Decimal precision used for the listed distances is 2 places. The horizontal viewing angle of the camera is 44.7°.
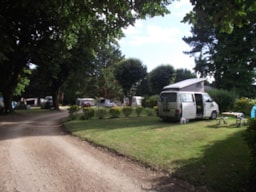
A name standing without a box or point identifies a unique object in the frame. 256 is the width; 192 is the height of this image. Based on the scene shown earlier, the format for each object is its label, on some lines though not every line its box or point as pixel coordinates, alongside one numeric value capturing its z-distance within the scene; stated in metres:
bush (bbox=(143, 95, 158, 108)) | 36.00
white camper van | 18.33
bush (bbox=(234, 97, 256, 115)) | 23.31
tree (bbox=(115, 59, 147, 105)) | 50.56
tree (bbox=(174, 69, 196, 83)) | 62.27
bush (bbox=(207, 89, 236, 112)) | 25.80
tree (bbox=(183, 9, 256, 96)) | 35.75
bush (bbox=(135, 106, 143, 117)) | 25.17
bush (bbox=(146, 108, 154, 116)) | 25.67
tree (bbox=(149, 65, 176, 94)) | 49.59
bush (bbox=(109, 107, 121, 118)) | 23.83
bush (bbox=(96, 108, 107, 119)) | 23.03
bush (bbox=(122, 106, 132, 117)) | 24.66
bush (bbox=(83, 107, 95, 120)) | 22.69
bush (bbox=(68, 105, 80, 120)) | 22.78
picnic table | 15.61
